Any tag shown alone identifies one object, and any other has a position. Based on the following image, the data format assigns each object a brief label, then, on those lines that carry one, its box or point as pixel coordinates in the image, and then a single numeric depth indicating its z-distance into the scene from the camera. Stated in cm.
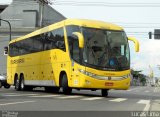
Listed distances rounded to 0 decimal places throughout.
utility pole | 5441
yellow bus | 2309
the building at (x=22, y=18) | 6859
